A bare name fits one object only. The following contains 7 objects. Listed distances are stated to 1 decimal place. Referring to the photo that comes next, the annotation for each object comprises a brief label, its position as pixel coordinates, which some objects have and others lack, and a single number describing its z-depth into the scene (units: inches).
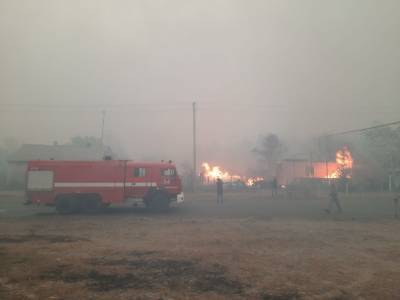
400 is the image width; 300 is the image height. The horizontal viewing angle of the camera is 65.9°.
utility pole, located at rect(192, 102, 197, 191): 1476.7
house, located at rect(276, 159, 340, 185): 2444.6
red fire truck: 726.5
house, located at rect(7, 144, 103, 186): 1807.3
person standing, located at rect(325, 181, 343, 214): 752.3
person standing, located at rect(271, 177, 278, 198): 1229.7
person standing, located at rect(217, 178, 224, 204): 971.3
